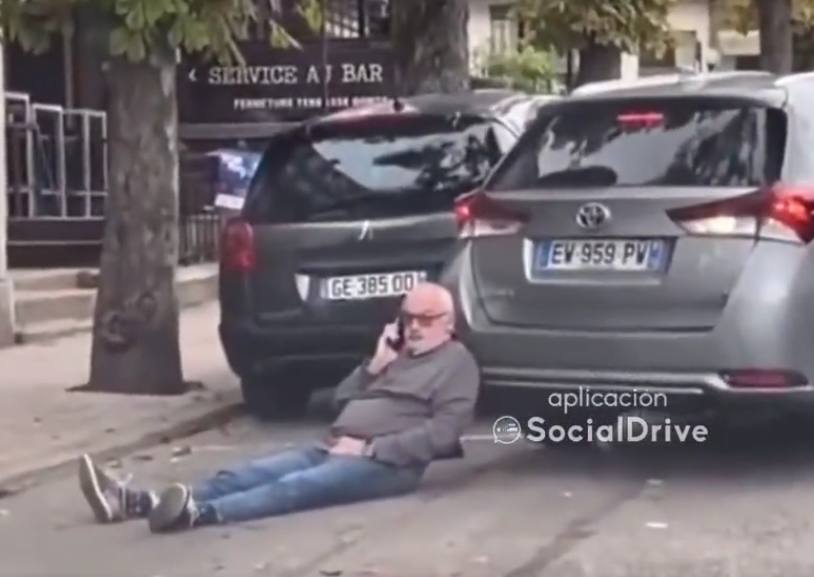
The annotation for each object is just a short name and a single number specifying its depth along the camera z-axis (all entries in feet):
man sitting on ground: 29.09
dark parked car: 37.40
